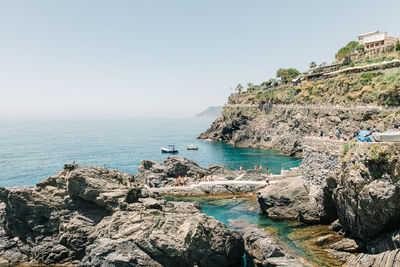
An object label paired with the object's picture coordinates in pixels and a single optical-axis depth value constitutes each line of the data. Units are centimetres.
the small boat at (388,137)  1817
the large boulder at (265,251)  1755
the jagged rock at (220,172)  4594
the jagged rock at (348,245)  1973
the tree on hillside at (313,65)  11534
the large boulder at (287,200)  2694
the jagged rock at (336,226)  2369
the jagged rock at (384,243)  1656
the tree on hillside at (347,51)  10709
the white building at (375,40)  9474
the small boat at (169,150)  8559
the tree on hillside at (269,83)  12600
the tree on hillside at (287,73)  12592
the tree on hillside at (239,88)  13988
